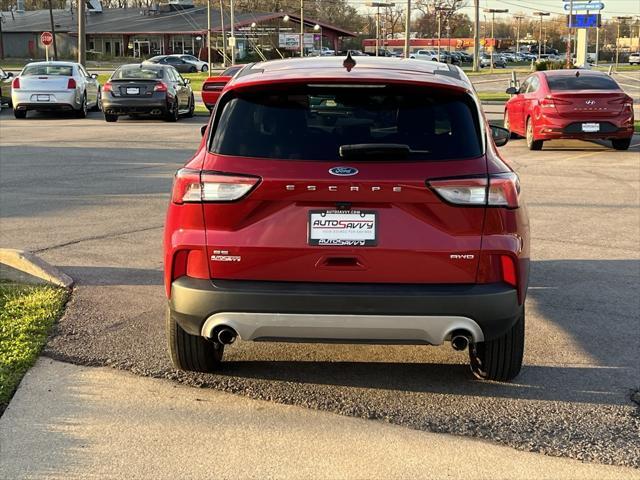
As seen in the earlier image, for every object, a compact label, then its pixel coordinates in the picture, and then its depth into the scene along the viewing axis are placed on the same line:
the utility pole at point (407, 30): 45.34
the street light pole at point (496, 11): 103.38
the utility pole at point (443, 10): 93.31
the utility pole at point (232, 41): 47.69
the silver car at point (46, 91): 24.02
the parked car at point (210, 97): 22.71
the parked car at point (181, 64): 68.19
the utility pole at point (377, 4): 72.75
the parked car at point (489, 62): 91.31
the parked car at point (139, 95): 23.30
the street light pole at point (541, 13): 110.25
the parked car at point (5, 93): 28.14
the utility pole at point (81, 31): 37.88
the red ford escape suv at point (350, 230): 4.30
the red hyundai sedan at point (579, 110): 16.72
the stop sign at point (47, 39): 38.06
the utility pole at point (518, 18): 126.21
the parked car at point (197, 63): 68.94
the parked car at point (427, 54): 85.45
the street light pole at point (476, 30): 72.91
